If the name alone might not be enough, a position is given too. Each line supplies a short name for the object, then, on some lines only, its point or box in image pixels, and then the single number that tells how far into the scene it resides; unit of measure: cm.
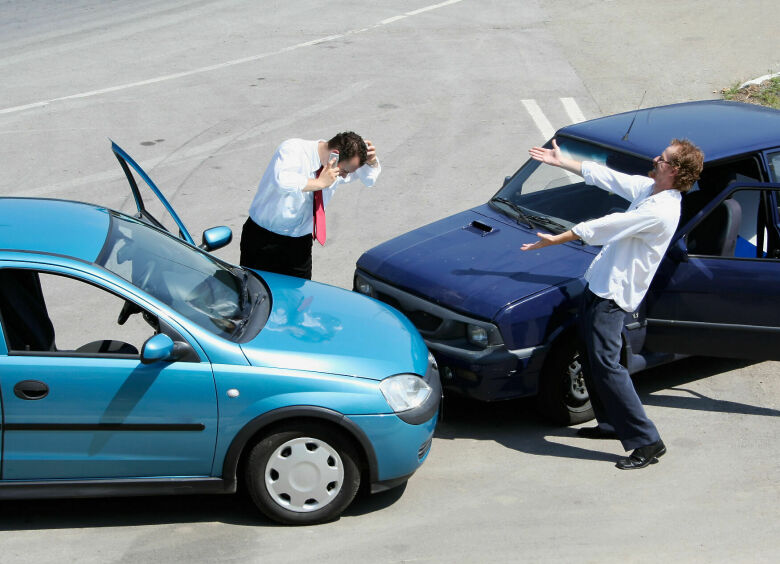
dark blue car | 1262
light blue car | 1019
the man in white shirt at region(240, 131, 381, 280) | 1370
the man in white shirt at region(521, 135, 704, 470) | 1206
